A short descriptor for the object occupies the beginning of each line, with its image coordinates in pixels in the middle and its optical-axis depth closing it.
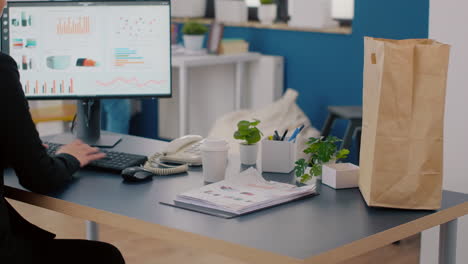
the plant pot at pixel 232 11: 5.14
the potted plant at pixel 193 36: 4.82
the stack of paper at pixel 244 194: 1.72
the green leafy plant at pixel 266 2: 4.87
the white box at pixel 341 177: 1.93
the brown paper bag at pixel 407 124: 1.68
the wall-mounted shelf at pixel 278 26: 4.42
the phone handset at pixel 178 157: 2.10
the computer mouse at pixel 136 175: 2.00
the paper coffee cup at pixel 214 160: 2.00
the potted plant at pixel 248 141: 2.15
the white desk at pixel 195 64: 4.52
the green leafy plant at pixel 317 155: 1.98
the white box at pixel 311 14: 4.51
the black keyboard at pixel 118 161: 2.12
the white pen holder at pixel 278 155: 2.09
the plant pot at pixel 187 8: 5.41
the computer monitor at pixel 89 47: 2.49
